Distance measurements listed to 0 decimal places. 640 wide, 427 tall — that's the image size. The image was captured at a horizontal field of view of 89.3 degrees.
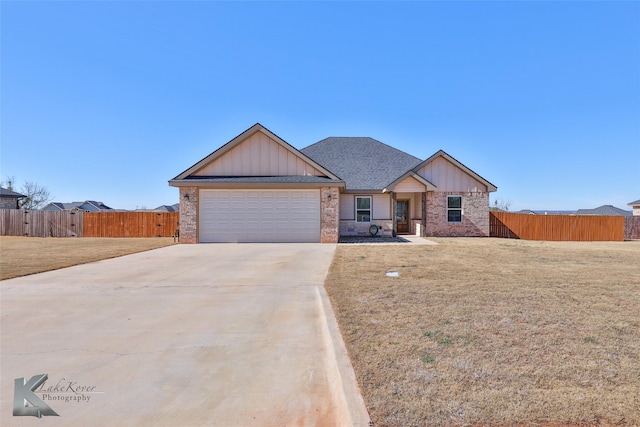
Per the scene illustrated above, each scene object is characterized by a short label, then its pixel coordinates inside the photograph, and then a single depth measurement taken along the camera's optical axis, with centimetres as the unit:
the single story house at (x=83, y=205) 5541
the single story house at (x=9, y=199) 3056
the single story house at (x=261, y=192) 1609
